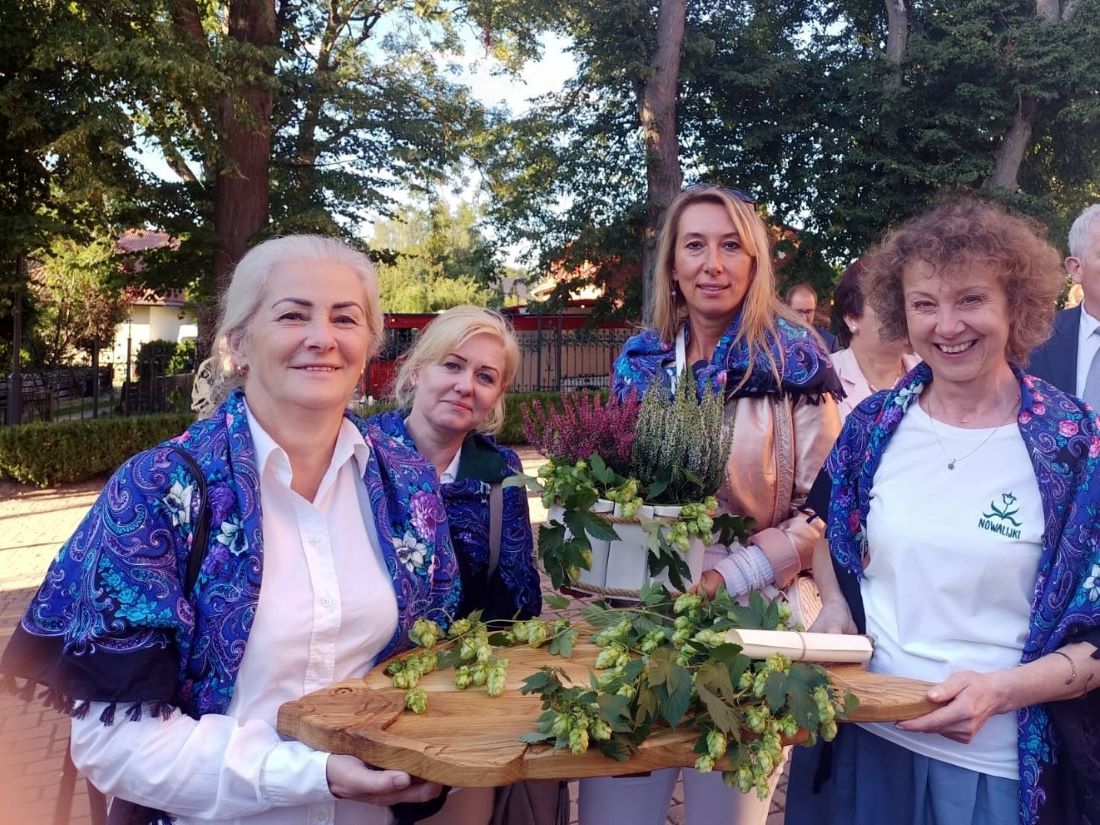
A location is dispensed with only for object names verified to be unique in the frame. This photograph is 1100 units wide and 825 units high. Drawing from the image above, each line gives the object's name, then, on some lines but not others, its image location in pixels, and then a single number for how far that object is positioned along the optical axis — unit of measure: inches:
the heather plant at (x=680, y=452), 73.7
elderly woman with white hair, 57.0
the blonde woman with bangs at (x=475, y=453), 89.0
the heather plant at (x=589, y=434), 75.1
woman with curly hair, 63.6
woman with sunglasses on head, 82.7
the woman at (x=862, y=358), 161.8
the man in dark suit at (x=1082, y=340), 122.6
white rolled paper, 59.9
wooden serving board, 51.8
